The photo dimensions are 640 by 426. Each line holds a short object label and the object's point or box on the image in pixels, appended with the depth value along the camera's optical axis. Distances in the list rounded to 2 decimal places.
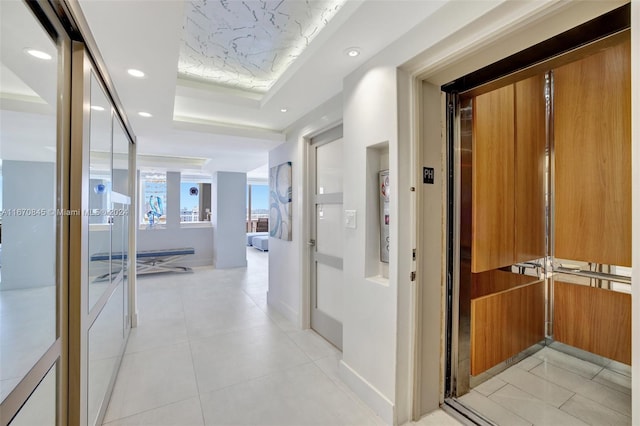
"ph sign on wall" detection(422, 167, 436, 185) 1.87
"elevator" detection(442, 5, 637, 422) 2.04
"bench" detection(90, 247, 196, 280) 5.91
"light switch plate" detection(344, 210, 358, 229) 2.18
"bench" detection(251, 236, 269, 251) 9.24
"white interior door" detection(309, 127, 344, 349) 2.87
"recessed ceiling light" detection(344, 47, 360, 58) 1.87
